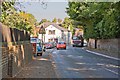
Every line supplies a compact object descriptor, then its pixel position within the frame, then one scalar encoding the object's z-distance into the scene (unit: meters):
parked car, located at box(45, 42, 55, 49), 69.88
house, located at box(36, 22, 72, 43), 123.62
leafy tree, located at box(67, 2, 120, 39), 32.22
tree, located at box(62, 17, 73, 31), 144.12
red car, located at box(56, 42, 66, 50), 66.38
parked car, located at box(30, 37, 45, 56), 34.25
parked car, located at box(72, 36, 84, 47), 85.62
